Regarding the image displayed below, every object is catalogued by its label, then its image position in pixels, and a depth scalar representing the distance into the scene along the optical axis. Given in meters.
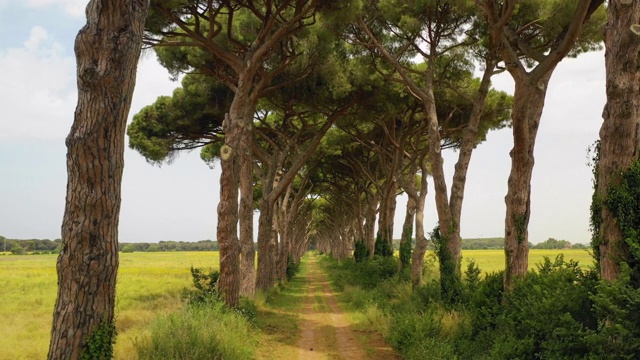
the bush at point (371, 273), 21.83
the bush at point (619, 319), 4.86
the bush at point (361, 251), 29.78
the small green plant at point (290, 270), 31.10
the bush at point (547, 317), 5.70
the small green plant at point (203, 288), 10.58
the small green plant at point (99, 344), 4.70
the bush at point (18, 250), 120.93
